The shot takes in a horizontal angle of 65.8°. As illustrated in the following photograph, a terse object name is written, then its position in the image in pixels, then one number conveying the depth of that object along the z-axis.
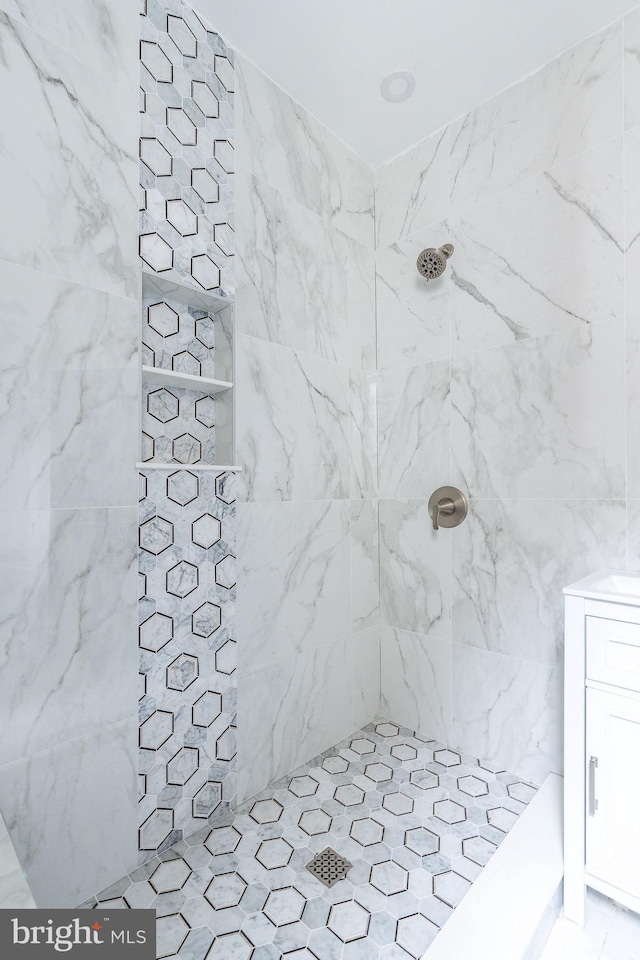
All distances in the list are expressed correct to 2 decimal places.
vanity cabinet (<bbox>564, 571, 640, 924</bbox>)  1.05
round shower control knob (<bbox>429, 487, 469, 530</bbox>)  1.75
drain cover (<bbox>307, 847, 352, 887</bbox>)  1.20
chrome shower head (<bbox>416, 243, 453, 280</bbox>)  1.74
